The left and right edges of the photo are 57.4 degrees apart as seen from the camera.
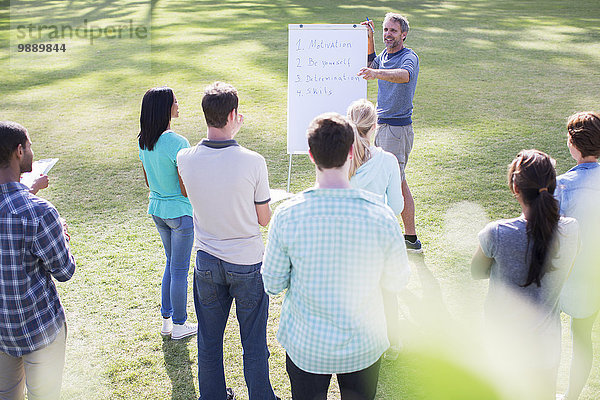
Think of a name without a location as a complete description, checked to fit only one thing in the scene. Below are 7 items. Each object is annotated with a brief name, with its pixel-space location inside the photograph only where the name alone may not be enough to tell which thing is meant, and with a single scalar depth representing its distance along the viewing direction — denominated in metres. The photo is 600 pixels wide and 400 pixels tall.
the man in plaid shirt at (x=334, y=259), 1.93
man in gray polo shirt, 2.49
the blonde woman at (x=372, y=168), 3.00
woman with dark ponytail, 2.14
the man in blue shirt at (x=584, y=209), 2.51
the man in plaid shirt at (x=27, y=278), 2.16
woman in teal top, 3.07
